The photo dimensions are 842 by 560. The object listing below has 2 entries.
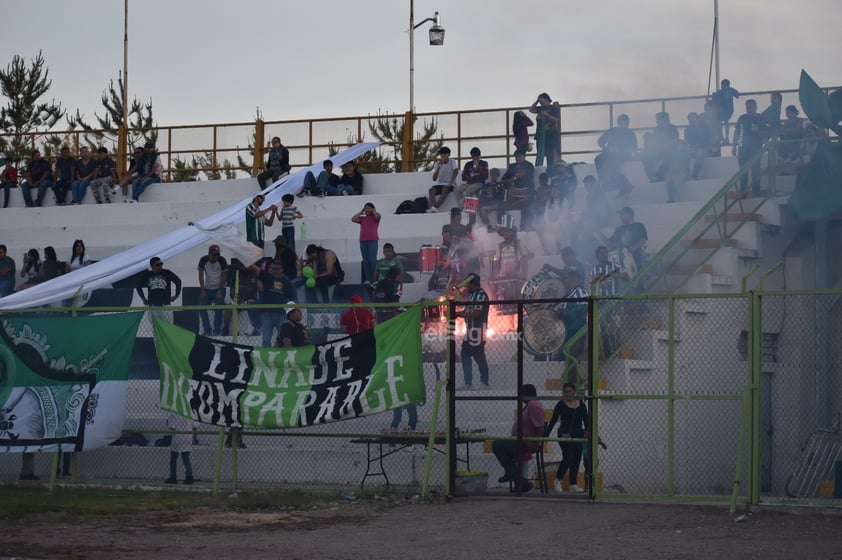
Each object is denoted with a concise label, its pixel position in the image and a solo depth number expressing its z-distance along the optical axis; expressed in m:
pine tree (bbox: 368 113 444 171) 40.94
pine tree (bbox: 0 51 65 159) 49.38
